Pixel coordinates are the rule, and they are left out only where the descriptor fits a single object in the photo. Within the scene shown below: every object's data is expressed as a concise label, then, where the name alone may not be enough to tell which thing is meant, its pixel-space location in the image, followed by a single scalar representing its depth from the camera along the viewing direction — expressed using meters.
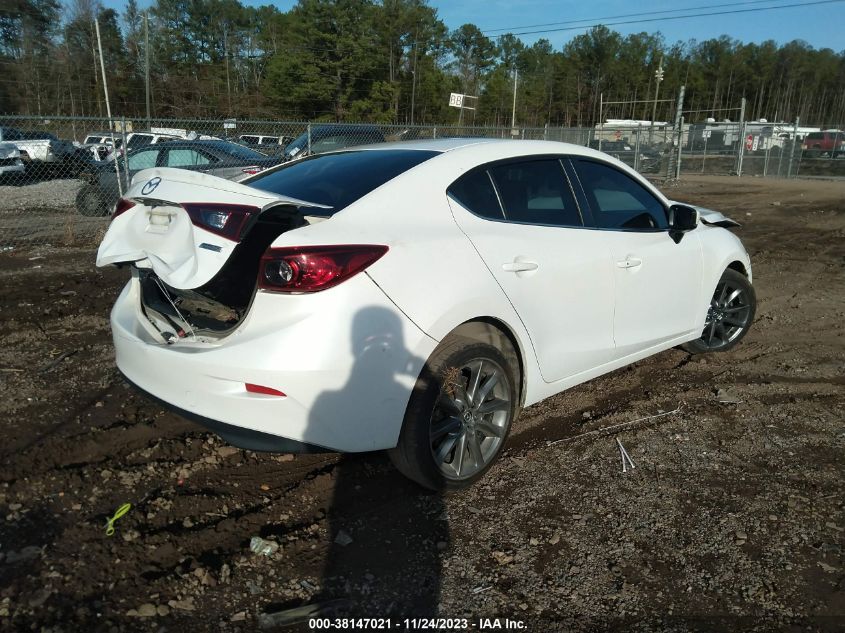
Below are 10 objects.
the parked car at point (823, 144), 32.12
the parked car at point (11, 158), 16.95
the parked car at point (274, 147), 15.52
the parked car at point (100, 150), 15.52
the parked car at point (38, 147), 17.53
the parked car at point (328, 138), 14.13
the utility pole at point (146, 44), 38.20
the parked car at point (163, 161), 11.80
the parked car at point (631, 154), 26.05
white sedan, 2.62
